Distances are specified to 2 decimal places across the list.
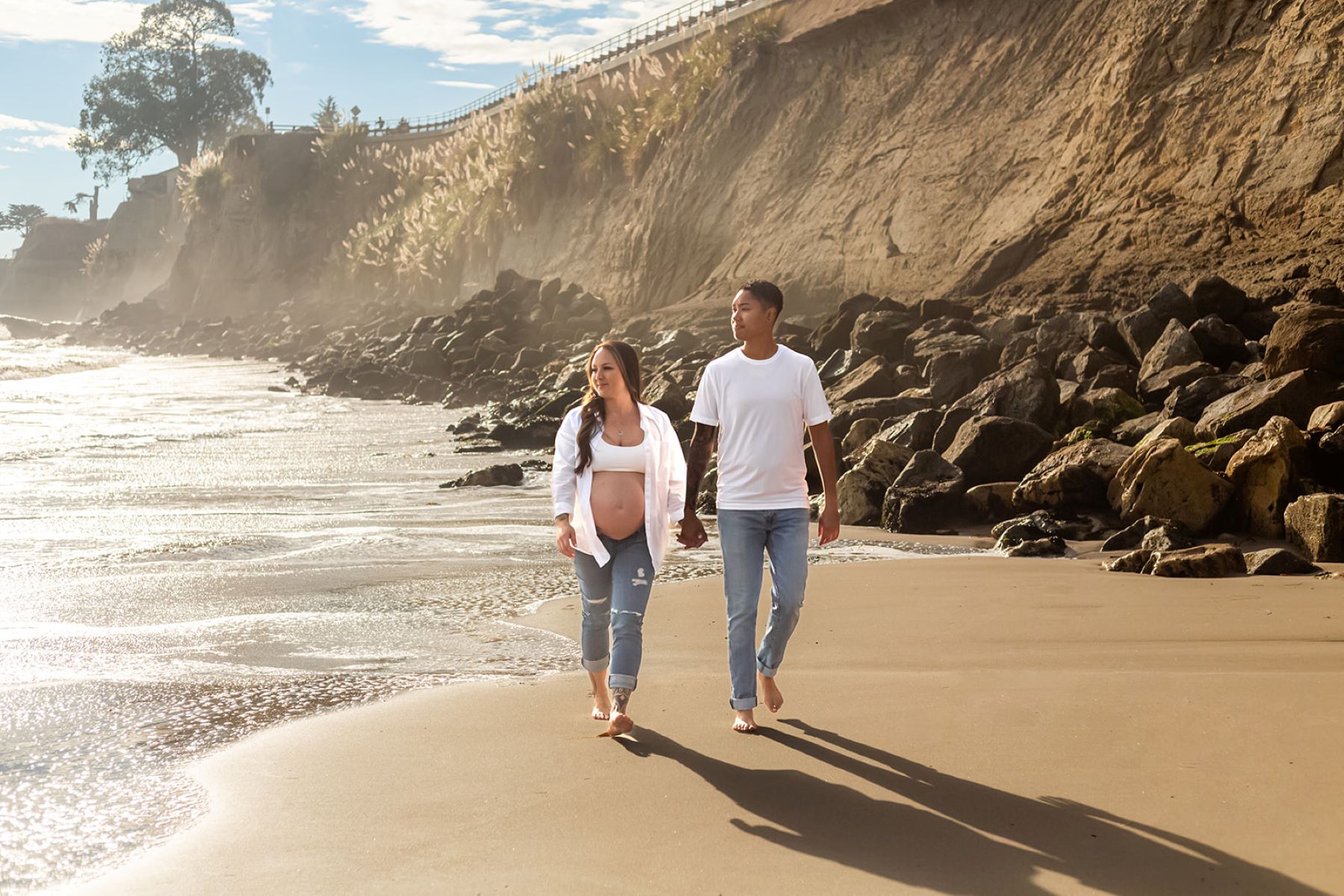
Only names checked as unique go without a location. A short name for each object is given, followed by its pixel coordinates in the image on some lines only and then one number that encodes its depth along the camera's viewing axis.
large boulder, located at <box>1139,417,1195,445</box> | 9.98
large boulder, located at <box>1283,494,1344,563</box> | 7.55
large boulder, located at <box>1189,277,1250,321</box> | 14.90
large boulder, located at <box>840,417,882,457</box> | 12.53
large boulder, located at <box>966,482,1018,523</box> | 10.01
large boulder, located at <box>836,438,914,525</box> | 10.26
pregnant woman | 4.60
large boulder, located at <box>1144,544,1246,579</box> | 7.17
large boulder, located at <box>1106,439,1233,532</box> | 8.56
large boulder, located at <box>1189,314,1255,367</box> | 13.50
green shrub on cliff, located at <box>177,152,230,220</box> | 70.75
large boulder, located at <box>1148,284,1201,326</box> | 14.78
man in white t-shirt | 4.55
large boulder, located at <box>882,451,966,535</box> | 9.79
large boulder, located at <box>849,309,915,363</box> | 17.19
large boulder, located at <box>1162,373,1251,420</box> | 11.42
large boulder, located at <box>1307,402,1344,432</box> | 8.84
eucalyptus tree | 81.88
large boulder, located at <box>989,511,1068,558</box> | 8.52
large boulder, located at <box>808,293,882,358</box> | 18.75
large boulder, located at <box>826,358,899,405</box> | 14.73
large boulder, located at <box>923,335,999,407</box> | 14.07
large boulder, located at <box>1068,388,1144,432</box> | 11.70
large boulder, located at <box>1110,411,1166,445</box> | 10.91
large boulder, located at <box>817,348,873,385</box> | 16.75
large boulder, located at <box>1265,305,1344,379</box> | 10.80
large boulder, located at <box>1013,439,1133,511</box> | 9.49
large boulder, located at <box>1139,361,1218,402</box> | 12.39
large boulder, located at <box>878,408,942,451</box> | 11.67
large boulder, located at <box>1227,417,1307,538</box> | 8.30
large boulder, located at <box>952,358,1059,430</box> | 11.69
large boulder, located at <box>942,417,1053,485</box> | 10.56
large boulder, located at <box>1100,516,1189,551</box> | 8.34
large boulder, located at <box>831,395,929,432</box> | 13.16
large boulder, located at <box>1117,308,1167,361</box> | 14.52
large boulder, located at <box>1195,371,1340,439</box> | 9.97
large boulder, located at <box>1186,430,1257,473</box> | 9.23
